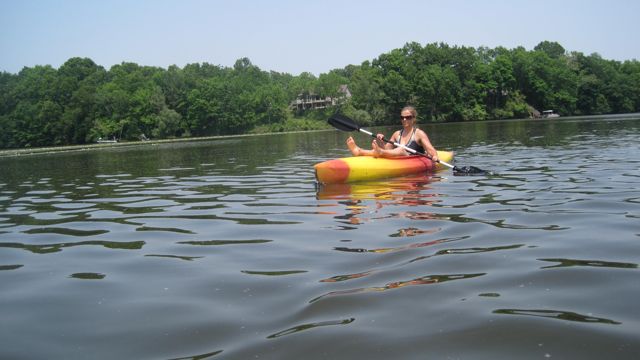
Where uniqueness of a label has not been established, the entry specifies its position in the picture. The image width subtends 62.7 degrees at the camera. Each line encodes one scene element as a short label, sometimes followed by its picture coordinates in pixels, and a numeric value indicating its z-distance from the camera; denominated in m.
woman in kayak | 10.02
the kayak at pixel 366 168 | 9.23
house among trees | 89.69
